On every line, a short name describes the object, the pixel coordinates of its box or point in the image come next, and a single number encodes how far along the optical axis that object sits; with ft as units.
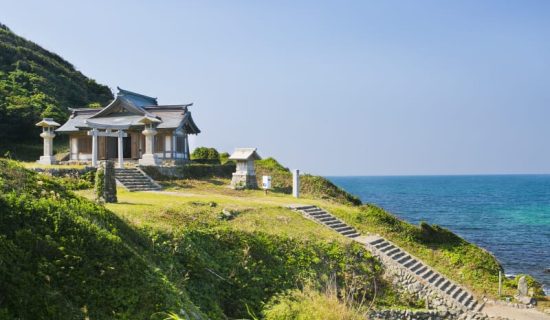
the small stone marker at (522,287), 72.18
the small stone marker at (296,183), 103.40
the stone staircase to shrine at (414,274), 67.92
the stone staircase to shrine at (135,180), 94.22
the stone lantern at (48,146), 121.39
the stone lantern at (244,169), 106.79
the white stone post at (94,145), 105.82
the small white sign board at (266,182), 103.26
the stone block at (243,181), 106.52
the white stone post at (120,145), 106.21
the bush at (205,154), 149.07
